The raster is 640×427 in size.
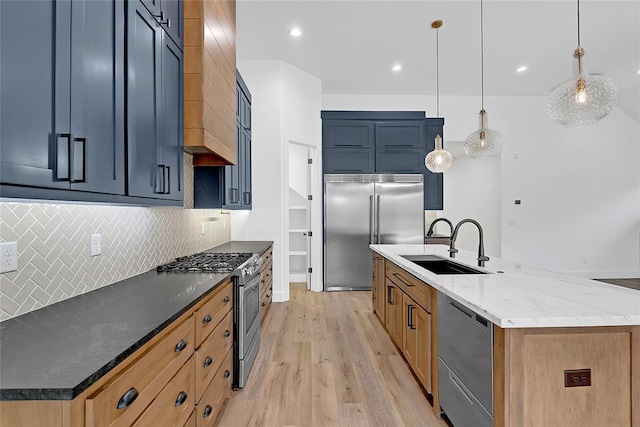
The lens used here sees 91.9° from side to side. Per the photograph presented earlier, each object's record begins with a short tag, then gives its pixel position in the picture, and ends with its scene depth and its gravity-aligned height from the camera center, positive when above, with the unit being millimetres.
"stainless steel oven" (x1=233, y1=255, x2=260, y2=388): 2217 -781
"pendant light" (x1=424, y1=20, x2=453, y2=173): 3637 +683
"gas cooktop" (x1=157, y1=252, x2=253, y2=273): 2176 -367
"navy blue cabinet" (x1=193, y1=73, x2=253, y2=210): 3035 +413
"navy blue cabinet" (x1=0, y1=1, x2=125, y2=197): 838 +391
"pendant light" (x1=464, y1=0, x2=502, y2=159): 3262 +788
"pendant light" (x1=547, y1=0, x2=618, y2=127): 2117 +832
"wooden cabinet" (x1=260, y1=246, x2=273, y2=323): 3510 -802
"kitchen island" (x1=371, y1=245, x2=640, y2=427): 1251 -605
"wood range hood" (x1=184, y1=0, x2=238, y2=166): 2020 +974
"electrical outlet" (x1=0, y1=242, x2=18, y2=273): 1134 -153
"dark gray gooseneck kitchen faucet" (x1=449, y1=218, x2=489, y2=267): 2274 -290
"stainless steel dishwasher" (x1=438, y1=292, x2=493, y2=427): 1400 -761
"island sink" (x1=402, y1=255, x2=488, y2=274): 2602 -435
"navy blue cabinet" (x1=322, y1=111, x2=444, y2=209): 5316 +1289
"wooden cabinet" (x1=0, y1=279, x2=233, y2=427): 742 -565
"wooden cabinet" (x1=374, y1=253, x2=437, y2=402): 2044 -813
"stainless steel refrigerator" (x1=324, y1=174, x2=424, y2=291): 5176 -84
